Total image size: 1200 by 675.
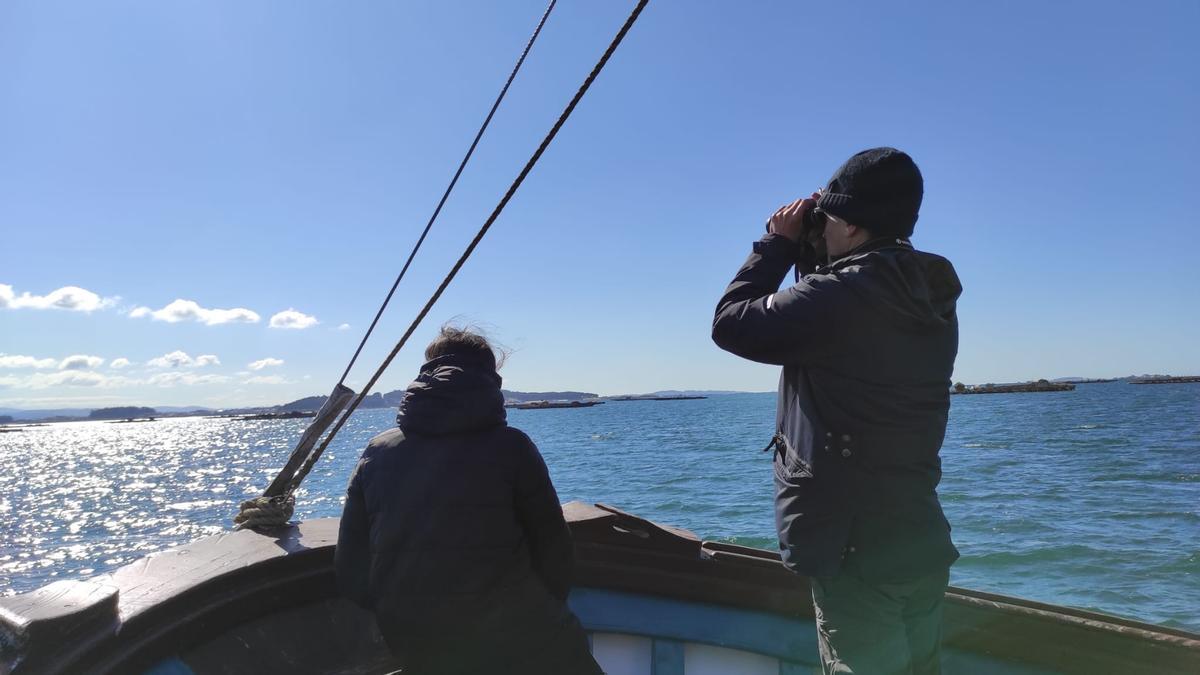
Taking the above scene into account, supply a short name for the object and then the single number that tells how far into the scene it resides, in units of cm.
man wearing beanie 165
